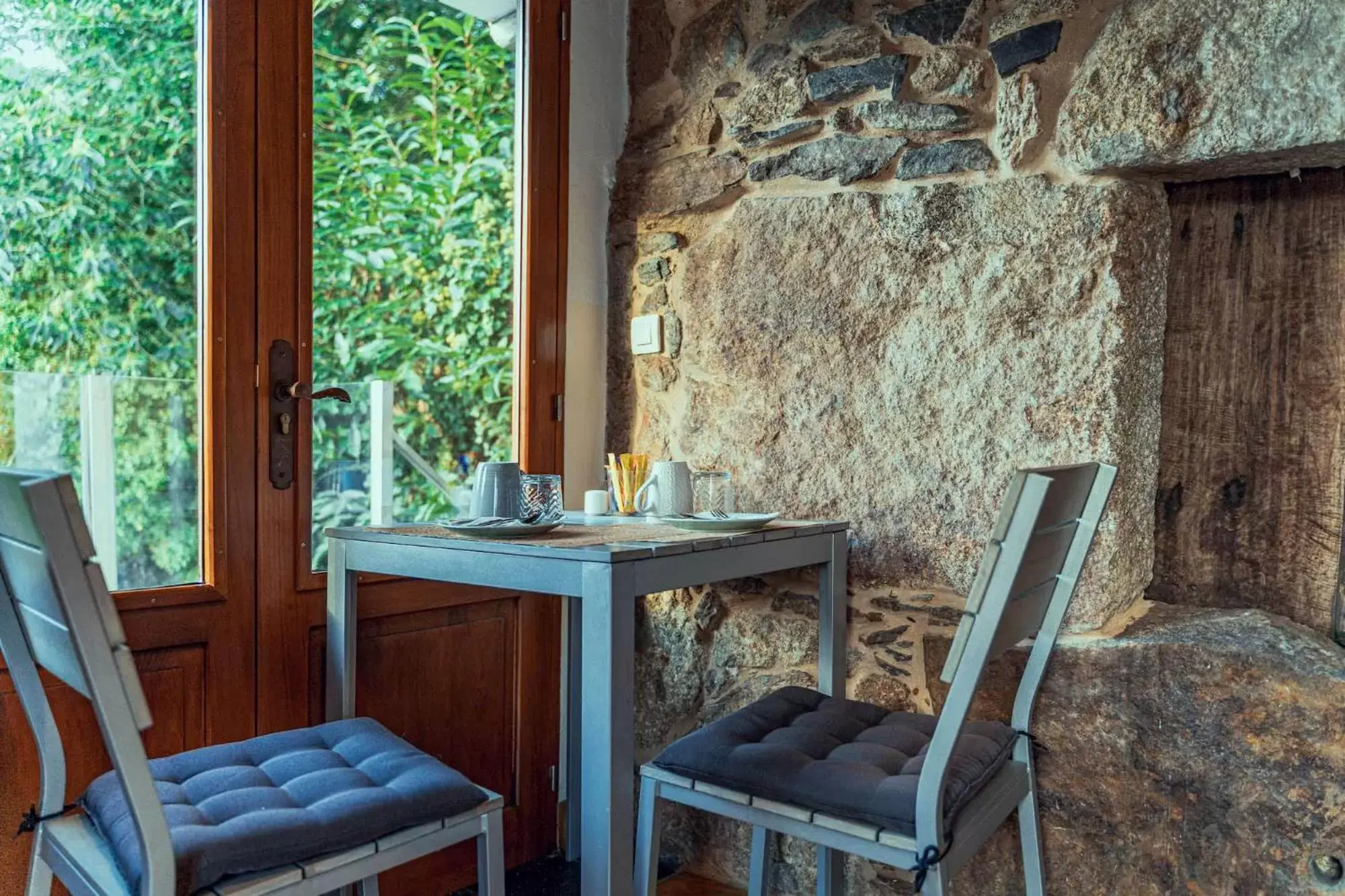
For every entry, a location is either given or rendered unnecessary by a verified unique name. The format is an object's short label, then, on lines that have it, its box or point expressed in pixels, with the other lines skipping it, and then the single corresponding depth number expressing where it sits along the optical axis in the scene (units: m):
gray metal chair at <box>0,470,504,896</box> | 1.03
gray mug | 1.75
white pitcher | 2.00
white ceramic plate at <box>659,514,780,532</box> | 1.83
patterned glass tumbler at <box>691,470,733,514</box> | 2.00
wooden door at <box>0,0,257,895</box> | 1.67
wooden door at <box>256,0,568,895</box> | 1.83
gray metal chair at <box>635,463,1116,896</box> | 1.25
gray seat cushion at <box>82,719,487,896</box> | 1.15
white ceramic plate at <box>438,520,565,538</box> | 1.62
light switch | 2.37
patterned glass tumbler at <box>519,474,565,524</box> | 1.76
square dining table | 1.43
